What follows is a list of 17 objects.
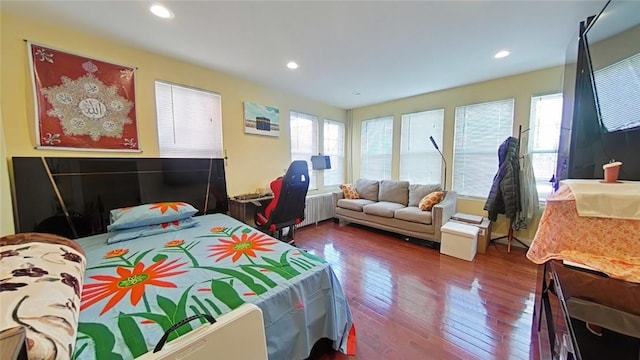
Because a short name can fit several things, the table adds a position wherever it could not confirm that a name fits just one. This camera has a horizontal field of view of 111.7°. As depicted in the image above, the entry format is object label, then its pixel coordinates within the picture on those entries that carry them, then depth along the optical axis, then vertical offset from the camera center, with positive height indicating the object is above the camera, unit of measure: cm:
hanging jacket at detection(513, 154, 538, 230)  294 -45
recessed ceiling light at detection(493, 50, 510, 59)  246 +125
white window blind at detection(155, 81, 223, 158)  261 +54
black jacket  293 -28
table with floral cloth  92 -37
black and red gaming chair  261 -49
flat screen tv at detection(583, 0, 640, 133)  117 +58
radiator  418 -91
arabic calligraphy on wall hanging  191 +60
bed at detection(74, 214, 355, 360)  89 -67
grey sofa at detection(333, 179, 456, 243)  321 -77
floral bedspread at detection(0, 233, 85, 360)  67 -51
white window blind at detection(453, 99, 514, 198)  333 +33
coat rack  305 -105
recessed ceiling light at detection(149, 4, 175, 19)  171 +123
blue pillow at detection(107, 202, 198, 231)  200 -50
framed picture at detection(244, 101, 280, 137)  337 +71
